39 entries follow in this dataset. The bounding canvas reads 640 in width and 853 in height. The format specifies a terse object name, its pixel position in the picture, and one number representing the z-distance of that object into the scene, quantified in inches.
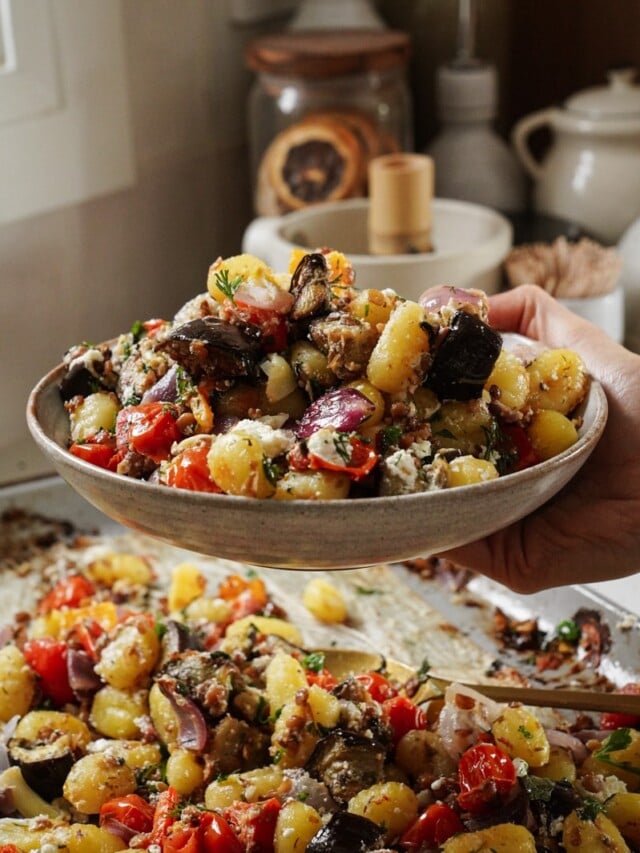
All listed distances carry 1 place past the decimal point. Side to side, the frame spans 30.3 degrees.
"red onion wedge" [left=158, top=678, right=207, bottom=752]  47.3
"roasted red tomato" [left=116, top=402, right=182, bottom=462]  40.5
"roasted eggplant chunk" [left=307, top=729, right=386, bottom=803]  45.3
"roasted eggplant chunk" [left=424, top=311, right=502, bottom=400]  40.4
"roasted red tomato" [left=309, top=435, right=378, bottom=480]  37.3
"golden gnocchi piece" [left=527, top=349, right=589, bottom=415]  46.0
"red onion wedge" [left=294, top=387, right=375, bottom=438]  38.7
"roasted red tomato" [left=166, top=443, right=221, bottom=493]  38.4
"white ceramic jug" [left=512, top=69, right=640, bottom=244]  95.7
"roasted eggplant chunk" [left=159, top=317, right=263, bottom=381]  40.2
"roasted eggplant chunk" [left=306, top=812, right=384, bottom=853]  41.1
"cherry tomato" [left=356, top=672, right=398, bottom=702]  51.3
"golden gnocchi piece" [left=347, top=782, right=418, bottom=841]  43.8
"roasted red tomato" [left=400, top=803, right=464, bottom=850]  43.4
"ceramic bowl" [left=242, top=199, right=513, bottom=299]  76.3
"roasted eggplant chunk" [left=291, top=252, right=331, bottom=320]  42.2
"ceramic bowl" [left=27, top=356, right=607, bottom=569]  37.2
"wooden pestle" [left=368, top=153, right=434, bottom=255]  75.9
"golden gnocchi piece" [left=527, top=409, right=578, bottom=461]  43.1
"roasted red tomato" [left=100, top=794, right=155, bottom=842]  45.5
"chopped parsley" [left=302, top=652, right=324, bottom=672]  53.4
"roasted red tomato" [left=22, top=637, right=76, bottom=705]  54.4
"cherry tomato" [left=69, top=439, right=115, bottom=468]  42.6
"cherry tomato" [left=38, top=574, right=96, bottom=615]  62.9
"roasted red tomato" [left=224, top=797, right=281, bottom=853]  42.9
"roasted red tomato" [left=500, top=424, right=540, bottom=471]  43.1
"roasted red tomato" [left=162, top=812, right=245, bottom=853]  42.3
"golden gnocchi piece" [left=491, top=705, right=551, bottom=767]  46.6
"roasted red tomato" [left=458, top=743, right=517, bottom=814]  43.7
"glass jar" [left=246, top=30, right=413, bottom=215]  90.9
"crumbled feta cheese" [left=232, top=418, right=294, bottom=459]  37.9
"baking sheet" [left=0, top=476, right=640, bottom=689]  56.9
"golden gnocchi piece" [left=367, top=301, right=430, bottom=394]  39.9
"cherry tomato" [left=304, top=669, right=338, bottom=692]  51.4
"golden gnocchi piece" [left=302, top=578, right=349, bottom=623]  61.7
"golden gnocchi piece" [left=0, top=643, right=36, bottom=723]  52.8
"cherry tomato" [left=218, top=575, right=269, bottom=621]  60.9
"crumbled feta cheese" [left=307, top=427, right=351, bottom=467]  37.2
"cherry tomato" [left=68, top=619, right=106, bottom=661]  55.0
